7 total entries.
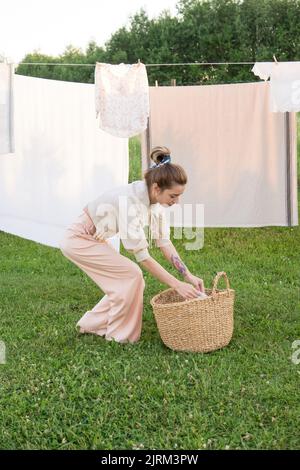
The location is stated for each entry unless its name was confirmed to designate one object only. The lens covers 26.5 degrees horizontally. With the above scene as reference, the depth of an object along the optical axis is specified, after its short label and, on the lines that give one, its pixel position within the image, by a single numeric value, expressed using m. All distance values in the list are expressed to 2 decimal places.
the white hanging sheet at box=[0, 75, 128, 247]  5.38
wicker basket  3.02
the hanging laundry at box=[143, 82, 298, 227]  5.74
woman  3.07
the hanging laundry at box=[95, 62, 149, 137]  5.01
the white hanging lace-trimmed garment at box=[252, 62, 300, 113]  5.11
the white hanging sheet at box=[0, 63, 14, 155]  5.48
